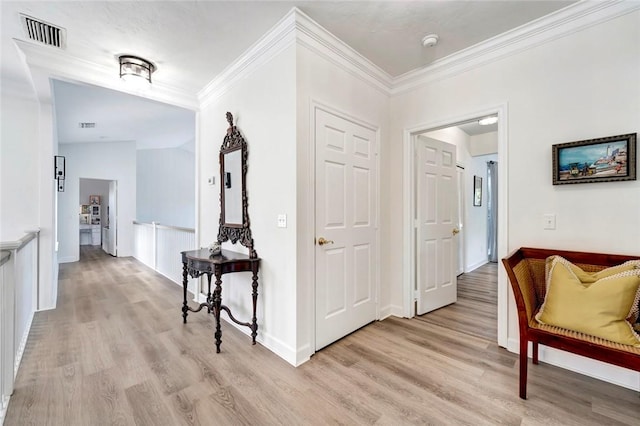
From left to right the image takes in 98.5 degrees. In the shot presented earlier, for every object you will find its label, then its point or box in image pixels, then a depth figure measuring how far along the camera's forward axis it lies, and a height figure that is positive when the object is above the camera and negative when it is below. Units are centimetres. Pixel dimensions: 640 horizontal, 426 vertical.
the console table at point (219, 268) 235 -50
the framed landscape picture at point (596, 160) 185 +38
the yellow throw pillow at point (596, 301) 161 -54
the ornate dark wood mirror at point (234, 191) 269 +22
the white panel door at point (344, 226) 239 -13
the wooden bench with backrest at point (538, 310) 155 -69
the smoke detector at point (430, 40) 235 +149
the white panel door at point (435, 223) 312 -13
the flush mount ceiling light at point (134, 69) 266 +140
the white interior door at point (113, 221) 727 -25
